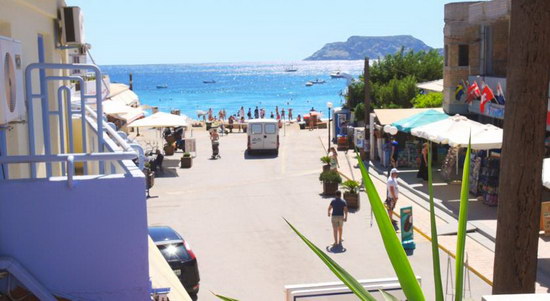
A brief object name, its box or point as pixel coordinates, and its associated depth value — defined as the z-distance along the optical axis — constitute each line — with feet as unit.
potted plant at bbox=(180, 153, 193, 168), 93.91
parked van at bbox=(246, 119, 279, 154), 105.70
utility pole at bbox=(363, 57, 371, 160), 93.50
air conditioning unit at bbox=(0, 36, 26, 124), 18.01
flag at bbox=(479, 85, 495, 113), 76.36
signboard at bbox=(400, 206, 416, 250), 50.11
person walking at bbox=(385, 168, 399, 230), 59.00
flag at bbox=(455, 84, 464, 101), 86.63
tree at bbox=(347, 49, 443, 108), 120.67
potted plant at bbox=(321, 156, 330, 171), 84.24
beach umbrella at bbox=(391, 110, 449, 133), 78.07
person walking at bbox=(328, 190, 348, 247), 51.06
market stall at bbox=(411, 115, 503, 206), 62.64
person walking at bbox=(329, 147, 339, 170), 82.84
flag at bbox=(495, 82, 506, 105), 73.46
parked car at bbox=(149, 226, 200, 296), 39.70
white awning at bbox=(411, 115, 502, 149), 63.00
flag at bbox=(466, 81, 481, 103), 81.56
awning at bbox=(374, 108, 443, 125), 88.63
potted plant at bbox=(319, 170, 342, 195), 71.84
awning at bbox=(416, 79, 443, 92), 111.12
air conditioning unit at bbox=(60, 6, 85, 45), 31.24
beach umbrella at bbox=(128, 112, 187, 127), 96.28
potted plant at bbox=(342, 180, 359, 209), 65.31
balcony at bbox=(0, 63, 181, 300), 17.13
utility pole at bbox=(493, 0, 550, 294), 18.06
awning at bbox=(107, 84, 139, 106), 121.49
